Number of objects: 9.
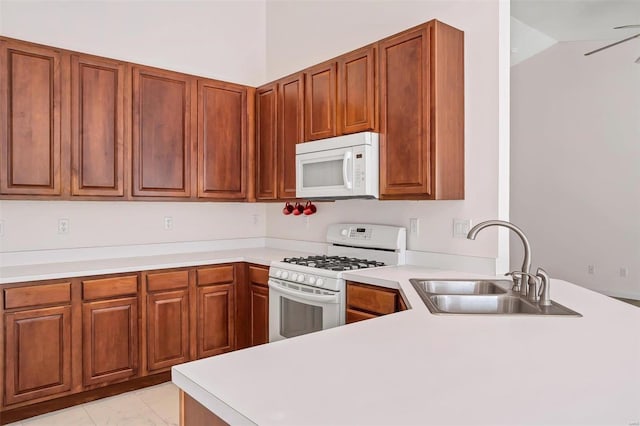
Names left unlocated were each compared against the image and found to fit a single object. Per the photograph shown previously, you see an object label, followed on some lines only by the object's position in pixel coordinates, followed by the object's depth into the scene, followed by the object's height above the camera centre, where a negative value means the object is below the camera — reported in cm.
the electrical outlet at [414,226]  296 -11
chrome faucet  175 -29
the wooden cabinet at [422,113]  245 +57
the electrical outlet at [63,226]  315 -12
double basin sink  171 -40
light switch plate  268 -10
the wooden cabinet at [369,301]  229 -50
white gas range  265 -43
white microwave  271 +29
